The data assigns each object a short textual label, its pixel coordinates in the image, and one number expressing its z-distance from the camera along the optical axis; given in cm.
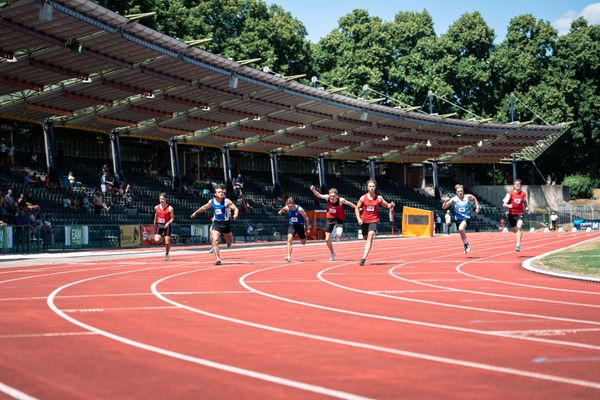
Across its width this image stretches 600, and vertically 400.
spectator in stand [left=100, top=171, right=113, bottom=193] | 4322
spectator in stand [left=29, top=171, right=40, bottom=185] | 3984
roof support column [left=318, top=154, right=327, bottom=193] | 6669
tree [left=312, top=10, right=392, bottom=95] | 8181
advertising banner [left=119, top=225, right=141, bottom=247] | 3788
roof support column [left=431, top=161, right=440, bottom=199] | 7904
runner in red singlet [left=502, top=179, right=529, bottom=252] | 2467
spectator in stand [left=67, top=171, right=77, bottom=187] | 4284
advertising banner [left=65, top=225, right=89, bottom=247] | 3406
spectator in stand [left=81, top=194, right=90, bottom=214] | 3978
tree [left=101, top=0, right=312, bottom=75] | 6378
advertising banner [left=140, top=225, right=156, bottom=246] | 3962
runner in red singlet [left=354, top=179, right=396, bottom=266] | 2069
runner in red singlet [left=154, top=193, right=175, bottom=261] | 2464
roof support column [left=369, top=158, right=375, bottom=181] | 7400
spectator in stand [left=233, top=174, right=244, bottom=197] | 5519
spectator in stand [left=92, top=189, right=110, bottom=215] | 4019
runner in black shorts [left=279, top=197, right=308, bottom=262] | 2392
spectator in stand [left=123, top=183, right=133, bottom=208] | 4370
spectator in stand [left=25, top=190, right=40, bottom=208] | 3409
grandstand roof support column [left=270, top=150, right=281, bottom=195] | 6216
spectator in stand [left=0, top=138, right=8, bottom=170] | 4069
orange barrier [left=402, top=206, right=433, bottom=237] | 5766
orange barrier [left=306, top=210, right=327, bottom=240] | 4972
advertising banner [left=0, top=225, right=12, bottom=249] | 2994
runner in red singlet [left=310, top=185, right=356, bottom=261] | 2341
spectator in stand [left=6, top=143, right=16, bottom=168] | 4106
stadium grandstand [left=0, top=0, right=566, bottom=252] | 3419
